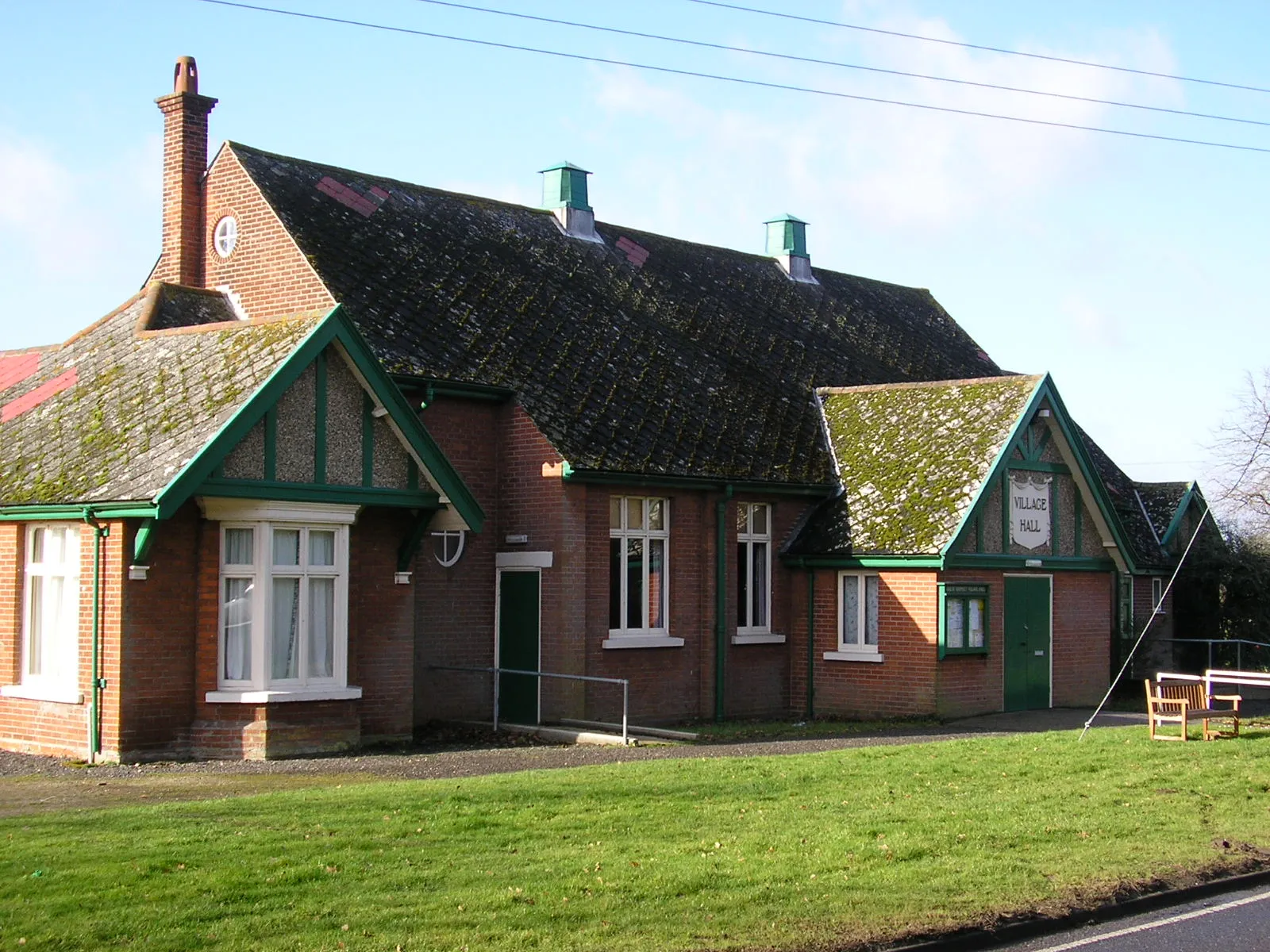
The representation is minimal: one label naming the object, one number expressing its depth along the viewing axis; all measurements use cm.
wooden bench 1883
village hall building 1695
